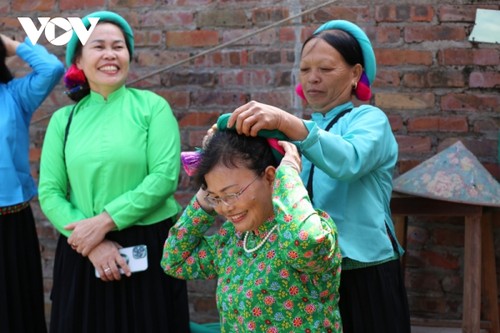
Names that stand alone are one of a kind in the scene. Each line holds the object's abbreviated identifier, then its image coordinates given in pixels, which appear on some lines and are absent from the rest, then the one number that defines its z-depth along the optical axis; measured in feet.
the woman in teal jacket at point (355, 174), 7.83
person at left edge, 11.53
